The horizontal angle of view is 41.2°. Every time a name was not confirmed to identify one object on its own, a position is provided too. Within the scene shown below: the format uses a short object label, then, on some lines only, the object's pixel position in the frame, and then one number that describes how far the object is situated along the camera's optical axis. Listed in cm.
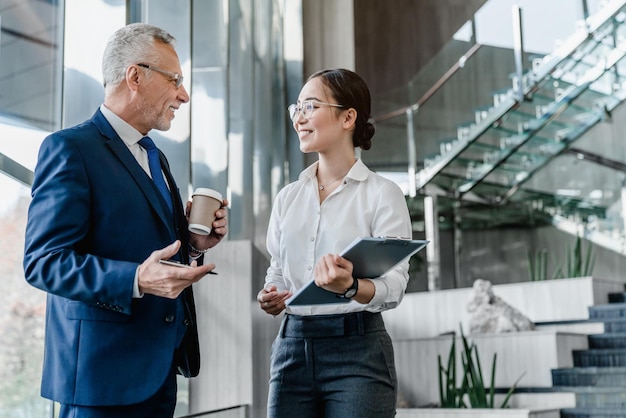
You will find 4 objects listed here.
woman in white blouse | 162
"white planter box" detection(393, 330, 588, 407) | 504
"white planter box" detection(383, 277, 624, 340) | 576
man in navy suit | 138
